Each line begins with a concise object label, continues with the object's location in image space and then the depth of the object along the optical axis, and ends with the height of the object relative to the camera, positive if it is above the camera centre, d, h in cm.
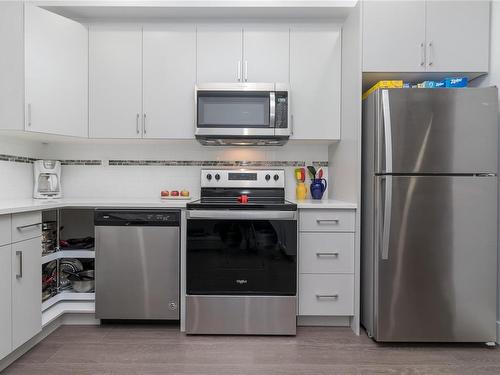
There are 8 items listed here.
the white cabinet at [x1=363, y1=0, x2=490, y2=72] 243 +100
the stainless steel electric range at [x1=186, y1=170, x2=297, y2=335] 237 -57
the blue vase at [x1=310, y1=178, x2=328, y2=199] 294 -4
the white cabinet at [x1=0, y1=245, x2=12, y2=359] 182 -62
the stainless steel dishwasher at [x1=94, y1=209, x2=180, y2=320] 241 -54
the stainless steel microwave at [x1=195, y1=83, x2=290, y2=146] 267 +54
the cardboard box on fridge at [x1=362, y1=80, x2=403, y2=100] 238 +66
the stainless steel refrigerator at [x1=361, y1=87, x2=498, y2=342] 220 -18
